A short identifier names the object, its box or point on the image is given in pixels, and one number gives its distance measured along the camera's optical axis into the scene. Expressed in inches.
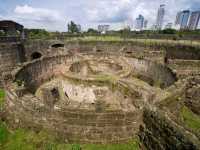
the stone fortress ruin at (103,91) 252.4
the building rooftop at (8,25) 1007.3
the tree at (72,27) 2274.6
